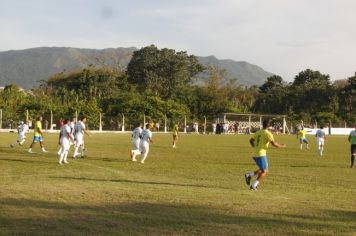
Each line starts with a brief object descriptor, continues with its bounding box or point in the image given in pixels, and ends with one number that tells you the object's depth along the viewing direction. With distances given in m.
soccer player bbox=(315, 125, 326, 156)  30.62
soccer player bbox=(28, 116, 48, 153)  26.03
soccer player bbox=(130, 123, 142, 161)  23.12
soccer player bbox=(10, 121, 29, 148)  30.73
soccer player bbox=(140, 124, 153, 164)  22.34
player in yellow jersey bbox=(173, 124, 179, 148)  35.28
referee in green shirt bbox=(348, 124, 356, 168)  22.78
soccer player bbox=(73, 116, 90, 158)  23.33
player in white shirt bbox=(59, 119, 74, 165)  20.71
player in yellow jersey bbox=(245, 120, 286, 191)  14.50
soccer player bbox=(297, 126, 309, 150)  37.40
